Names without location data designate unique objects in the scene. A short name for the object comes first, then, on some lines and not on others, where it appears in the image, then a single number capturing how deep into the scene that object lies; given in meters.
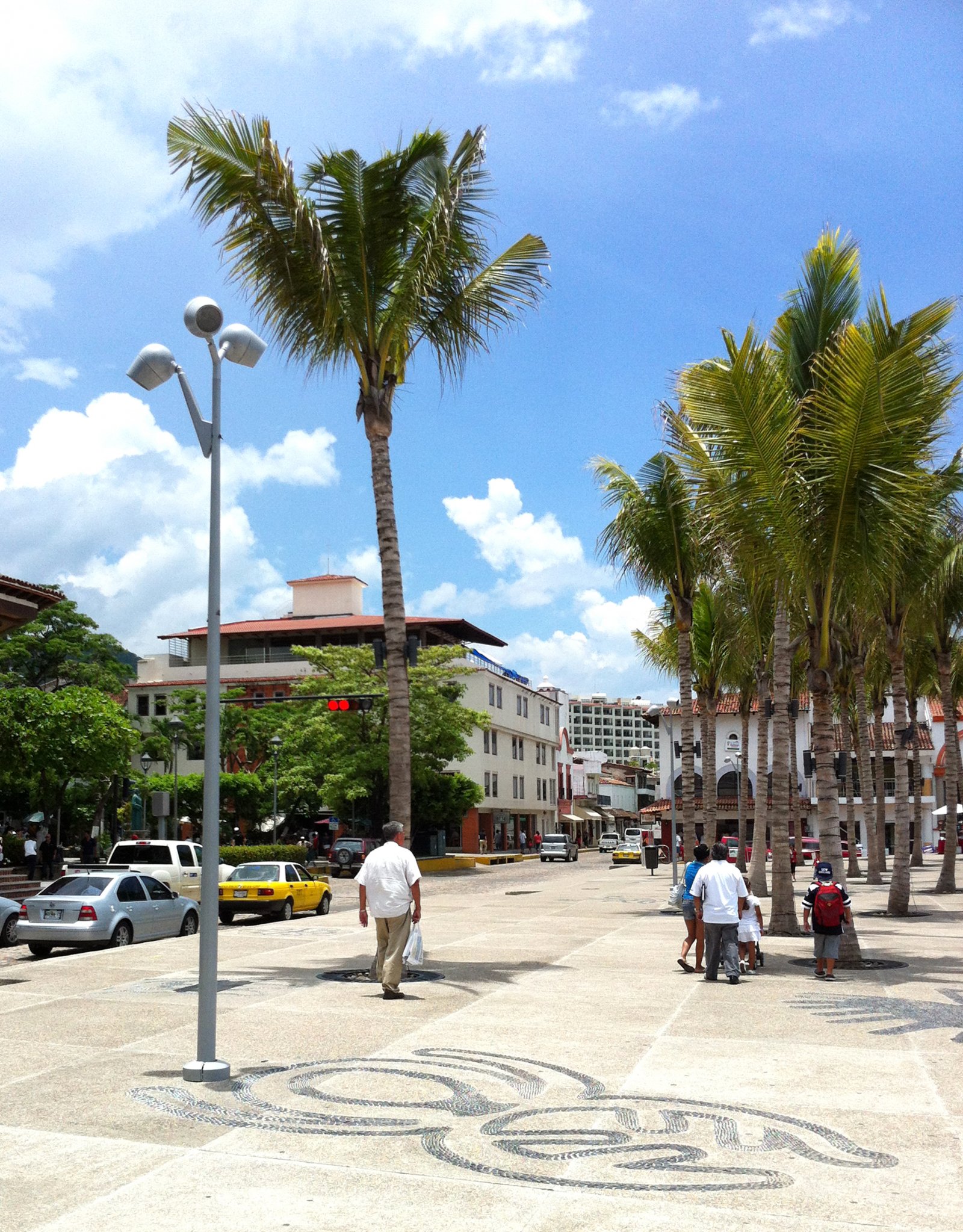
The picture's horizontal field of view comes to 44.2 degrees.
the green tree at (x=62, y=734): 35.06
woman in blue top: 14.65
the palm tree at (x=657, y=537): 25.81
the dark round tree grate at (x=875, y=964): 14.91
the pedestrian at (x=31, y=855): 31.84
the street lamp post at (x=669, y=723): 29.35
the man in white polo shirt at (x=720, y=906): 13.37
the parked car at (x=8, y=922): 20.75
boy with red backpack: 13.80
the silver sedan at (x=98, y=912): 18.91
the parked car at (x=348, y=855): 49.12
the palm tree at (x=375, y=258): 14.46
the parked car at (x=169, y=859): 24.91
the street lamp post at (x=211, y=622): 8.30
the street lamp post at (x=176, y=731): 48.41
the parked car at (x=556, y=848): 69.50
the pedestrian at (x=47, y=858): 36.94
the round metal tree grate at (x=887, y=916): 22.45
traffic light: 50.92
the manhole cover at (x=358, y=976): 13.80
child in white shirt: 14.52
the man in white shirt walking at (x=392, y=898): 12.05
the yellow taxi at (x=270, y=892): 25.67
